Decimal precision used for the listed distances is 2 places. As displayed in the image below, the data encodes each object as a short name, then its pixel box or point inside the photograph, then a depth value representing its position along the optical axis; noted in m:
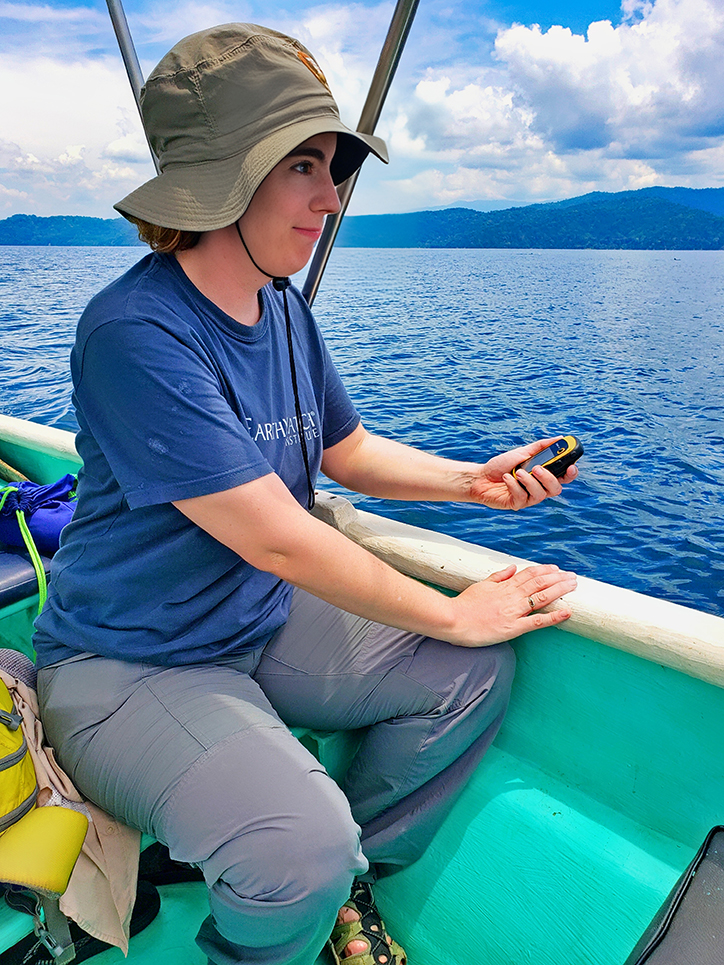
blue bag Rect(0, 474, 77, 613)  1.66
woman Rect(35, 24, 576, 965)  0.84
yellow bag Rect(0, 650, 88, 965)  0.78
